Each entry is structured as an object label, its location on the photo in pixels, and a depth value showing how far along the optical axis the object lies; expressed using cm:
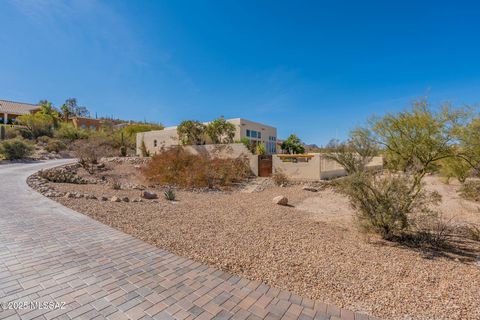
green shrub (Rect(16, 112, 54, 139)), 3194
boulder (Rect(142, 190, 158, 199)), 971
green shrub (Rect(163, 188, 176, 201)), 977
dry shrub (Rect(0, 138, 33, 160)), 2003
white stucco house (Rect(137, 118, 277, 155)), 2585
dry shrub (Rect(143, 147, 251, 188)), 1423
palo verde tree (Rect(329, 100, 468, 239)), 539
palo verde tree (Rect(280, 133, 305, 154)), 3030
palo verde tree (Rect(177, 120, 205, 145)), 2467
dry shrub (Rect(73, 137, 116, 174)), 1706
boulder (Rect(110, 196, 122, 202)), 833
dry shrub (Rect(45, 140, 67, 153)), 2765
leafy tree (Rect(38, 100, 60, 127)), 3823
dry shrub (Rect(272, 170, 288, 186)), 1609
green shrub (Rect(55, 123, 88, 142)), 3327
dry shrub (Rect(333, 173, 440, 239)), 534
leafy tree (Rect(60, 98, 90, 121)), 4556
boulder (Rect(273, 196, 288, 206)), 990
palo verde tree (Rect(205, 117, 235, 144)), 2415
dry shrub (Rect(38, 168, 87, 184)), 1217
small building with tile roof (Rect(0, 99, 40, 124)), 3953
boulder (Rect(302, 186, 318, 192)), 1413
